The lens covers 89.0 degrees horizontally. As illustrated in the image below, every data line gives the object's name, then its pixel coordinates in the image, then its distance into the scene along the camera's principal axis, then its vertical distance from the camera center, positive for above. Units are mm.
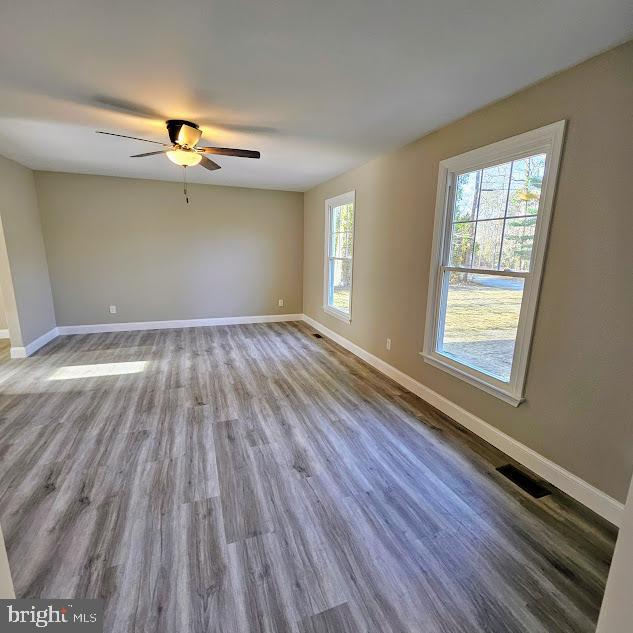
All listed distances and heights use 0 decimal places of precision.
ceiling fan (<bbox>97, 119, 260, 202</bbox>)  2586 +797
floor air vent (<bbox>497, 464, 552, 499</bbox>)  1927 -1410
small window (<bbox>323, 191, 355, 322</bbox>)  4496 -108
